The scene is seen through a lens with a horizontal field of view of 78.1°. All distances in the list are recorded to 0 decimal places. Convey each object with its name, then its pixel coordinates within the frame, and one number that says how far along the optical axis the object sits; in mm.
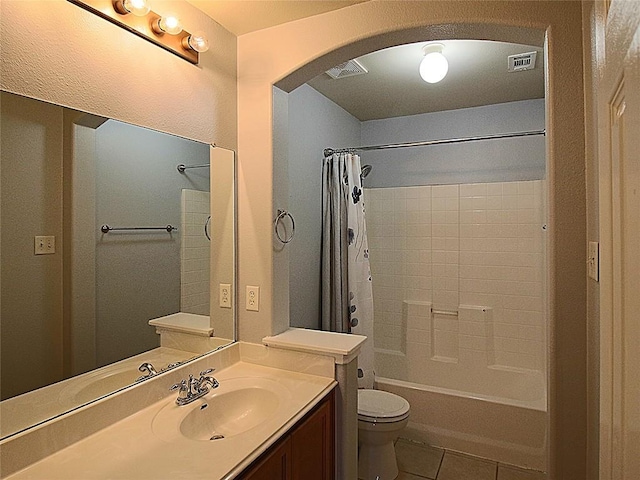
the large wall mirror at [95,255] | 1093
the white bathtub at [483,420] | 2434
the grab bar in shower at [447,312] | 3339
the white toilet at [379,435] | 2238
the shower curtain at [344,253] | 2920
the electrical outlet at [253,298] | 1877
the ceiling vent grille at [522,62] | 2371
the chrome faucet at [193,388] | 1457
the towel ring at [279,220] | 1870
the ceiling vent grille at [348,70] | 2428
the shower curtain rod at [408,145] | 2806
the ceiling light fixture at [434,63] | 2213
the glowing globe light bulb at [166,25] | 1445
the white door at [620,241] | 501
